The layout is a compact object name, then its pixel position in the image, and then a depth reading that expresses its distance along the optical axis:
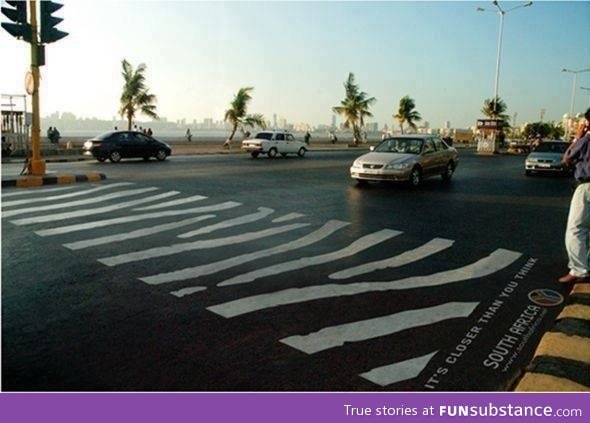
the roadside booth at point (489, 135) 42.34
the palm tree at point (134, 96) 39.19
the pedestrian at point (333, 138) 58.37
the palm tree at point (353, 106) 55.47
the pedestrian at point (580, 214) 4.97
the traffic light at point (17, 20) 11.32
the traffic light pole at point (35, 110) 12.31
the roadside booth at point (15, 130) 21.50
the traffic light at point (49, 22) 11.90
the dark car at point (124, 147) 20.45
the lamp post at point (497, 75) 42.12
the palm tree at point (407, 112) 64.62
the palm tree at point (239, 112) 42.44
